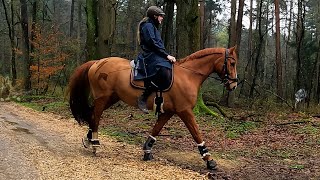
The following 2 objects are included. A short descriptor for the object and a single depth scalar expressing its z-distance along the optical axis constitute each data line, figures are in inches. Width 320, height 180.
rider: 254.4
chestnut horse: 260.7
